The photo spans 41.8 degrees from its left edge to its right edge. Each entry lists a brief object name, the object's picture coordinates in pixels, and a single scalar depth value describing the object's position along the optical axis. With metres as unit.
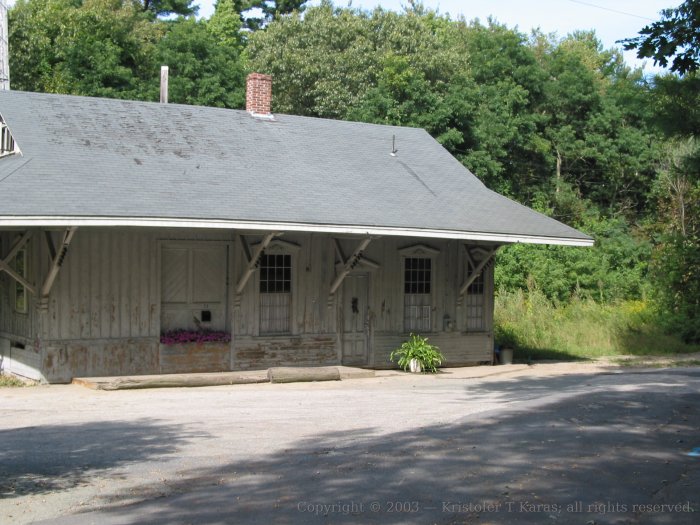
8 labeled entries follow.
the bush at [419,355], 19.33
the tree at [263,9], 53.70
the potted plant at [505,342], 21.50
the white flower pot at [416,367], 19.31
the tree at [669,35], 9.21
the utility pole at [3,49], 21.33
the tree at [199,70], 36.47
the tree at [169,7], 52.41
